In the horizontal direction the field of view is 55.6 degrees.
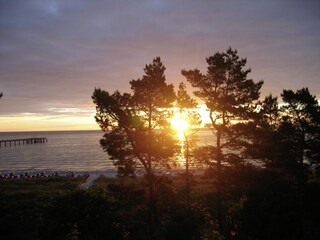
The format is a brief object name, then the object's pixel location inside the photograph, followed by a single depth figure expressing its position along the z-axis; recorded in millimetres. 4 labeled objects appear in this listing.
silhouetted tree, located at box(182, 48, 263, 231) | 21500
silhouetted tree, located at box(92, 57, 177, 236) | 21250
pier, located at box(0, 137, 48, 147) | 190162
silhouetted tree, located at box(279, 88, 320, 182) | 26562
